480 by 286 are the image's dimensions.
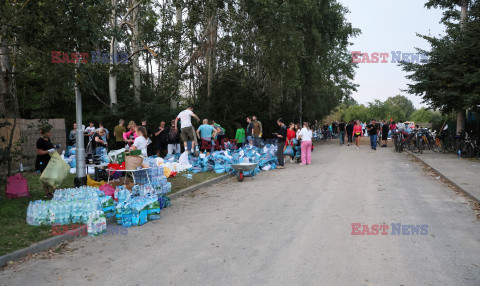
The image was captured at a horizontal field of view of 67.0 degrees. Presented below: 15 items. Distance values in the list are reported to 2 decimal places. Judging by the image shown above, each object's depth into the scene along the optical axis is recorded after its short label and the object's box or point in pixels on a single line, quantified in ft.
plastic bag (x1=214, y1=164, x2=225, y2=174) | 42.39
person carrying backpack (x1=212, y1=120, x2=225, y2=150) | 56.06
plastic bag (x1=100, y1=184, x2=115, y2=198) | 25.32
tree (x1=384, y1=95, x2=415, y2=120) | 492.13
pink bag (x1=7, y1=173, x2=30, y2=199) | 25.57
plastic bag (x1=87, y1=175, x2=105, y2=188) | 29.58
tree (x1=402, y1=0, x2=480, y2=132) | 55.07
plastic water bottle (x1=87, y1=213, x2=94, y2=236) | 19.74
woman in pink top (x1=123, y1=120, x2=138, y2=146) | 43.92
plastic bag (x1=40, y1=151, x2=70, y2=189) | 25.86
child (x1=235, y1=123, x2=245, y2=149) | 62.59
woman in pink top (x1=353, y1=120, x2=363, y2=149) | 84.69
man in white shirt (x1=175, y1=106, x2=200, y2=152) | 49.16
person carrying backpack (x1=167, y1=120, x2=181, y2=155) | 51.34
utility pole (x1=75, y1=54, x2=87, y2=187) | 26.92
